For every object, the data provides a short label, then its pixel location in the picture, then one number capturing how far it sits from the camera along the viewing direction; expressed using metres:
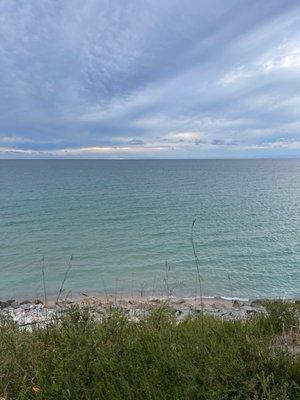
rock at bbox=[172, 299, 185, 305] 14.64
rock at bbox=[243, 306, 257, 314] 12.37
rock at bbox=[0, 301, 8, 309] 14.87
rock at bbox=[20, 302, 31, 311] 14.09
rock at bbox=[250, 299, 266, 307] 14.15
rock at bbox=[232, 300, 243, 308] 14.09
